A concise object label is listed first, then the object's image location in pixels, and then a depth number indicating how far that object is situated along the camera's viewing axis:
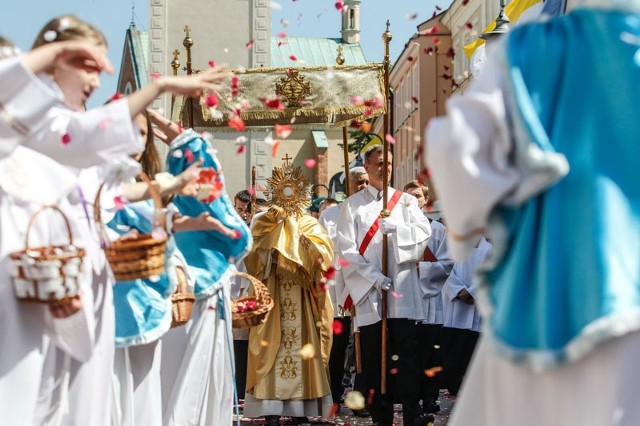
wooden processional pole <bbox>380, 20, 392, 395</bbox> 9.87
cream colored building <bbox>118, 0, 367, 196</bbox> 39.62
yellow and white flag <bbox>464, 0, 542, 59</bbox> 9.11
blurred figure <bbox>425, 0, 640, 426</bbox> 3.22
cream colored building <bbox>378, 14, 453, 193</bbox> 47.41
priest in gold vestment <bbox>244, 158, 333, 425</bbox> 11.34
